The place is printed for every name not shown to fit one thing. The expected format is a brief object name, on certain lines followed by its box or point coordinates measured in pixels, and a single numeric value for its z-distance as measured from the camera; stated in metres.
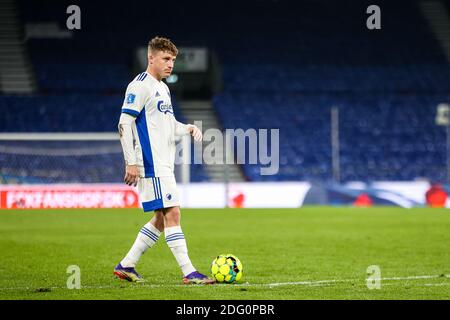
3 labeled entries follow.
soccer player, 16.97
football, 17.19
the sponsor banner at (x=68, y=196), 52.78
